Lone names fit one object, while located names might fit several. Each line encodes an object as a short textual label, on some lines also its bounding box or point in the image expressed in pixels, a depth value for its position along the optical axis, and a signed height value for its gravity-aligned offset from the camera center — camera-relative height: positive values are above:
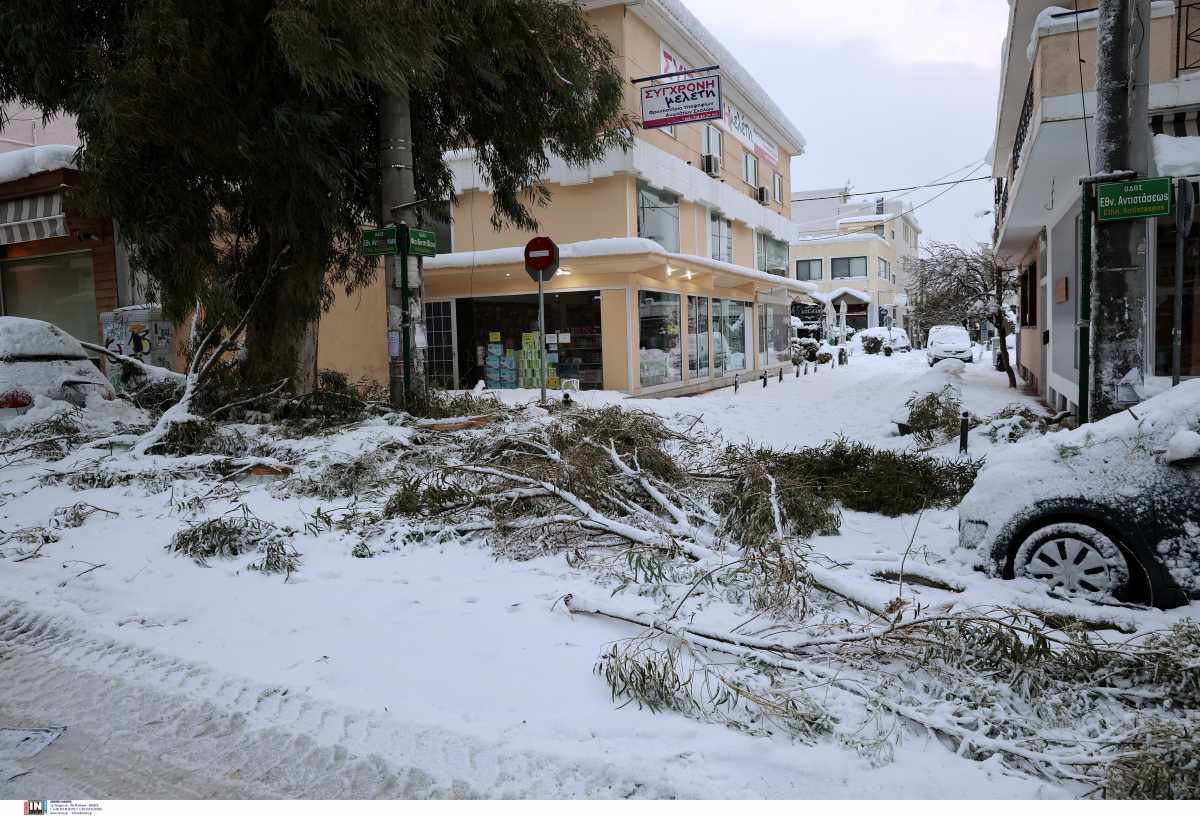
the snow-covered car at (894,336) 45.06 +1.17
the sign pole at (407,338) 10.46 +0.42
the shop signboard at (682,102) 16.08 +5.44
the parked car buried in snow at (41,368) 9.45 +0.14
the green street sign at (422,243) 10.16 +1.66
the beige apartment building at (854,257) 54.09 +7.17
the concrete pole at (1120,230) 6.52 +1.00
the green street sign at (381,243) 10.02 +1.63
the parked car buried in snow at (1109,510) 4.01 -0.86
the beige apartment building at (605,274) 17.34 +2.10
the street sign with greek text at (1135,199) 6.25 +1.21
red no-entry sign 12.59 +1.73
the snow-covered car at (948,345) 28.62 +0.38
